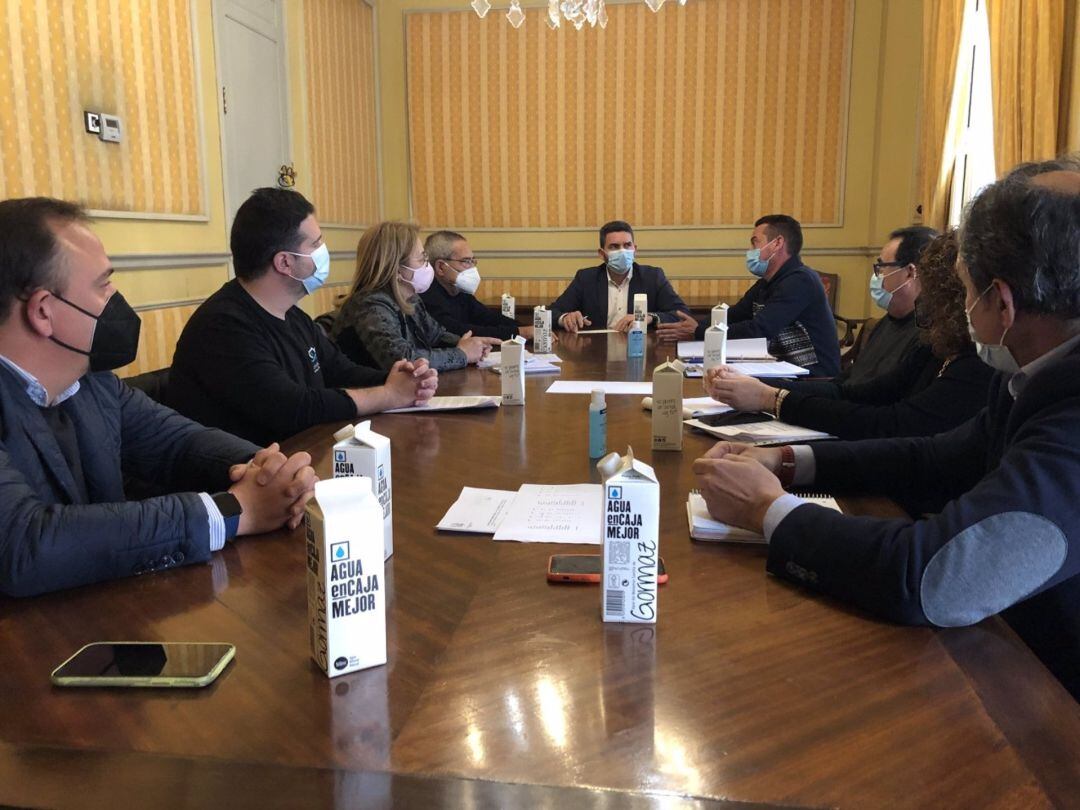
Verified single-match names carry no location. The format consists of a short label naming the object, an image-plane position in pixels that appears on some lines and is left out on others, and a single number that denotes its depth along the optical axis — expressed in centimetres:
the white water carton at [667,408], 185
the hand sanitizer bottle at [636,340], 354
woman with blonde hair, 326
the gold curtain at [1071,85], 334
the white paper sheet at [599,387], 265
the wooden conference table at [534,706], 73
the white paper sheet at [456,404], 239
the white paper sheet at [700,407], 223
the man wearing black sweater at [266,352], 225
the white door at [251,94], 444
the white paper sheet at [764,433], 196
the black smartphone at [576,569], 116
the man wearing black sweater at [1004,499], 102
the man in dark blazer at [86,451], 116
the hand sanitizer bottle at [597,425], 180
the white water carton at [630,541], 99
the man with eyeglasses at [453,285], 438
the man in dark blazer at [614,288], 491
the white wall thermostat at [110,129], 352
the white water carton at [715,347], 286
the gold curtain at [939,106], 476
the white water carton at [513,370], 240
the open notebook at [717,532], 131
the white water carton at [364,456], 115
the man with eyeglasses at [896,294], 273
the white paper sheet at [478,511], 139
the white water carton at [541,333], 360
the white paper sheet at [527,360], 329
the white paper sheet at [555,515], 135
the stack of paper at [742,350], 347
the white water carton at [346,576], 88
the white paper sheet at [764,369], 301
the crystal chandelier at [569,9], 364
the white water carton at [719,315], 345
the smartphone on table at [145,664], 89
